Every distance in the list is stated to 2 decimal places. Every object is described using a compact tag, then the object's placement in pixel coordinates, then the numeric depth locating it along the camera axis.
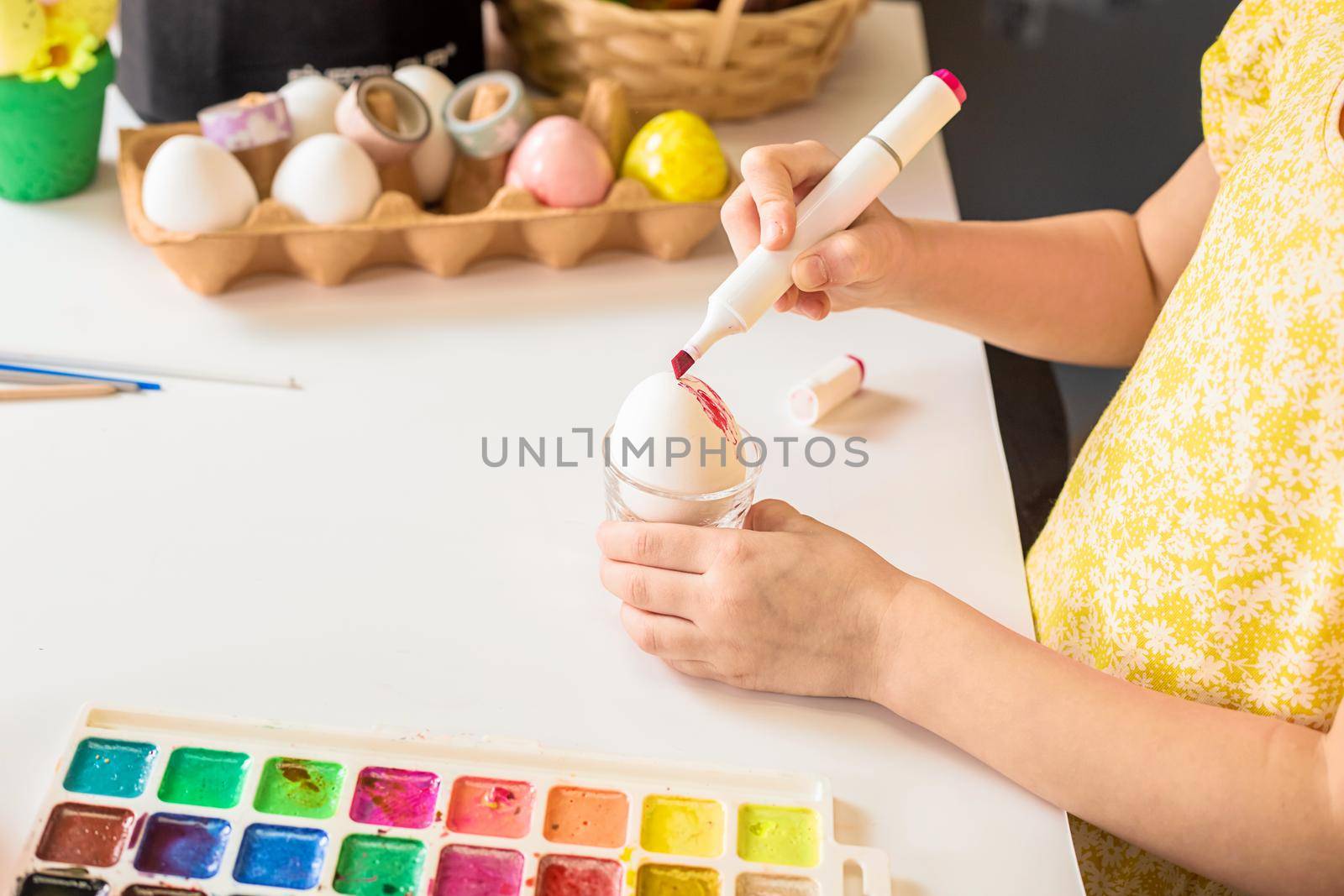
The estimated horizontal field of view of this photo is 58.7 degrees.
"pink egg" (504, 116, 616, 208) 0.90
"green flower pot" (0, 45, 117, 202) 0.89
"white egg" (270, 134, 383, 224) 0.86
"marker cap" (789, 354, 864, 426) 0.80
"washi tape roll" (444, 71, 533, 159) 0.93
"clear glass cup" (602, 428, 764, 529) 0.64
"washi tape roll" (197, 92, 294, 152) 0.87
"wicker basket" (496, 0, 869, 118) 1.02
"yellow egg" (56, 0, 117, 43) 0.88
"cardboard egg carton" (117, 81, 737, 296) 0.85
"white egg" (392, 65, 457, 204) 0.95
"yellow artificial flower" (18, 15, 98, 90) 0.89
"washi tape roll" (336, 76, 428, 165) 0.90
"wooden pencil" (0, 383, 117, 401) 0.76
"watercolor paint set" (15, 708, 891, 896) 0.51
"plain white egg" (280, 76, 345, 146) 0.92
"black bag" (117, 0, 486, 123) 0.95
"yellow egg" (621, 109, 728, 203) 0.92
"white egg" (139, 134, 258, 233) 0.83
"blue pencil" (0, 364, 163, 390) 0.78
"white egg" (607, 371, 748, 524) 0.63
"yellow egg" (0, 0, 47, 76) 0.84
